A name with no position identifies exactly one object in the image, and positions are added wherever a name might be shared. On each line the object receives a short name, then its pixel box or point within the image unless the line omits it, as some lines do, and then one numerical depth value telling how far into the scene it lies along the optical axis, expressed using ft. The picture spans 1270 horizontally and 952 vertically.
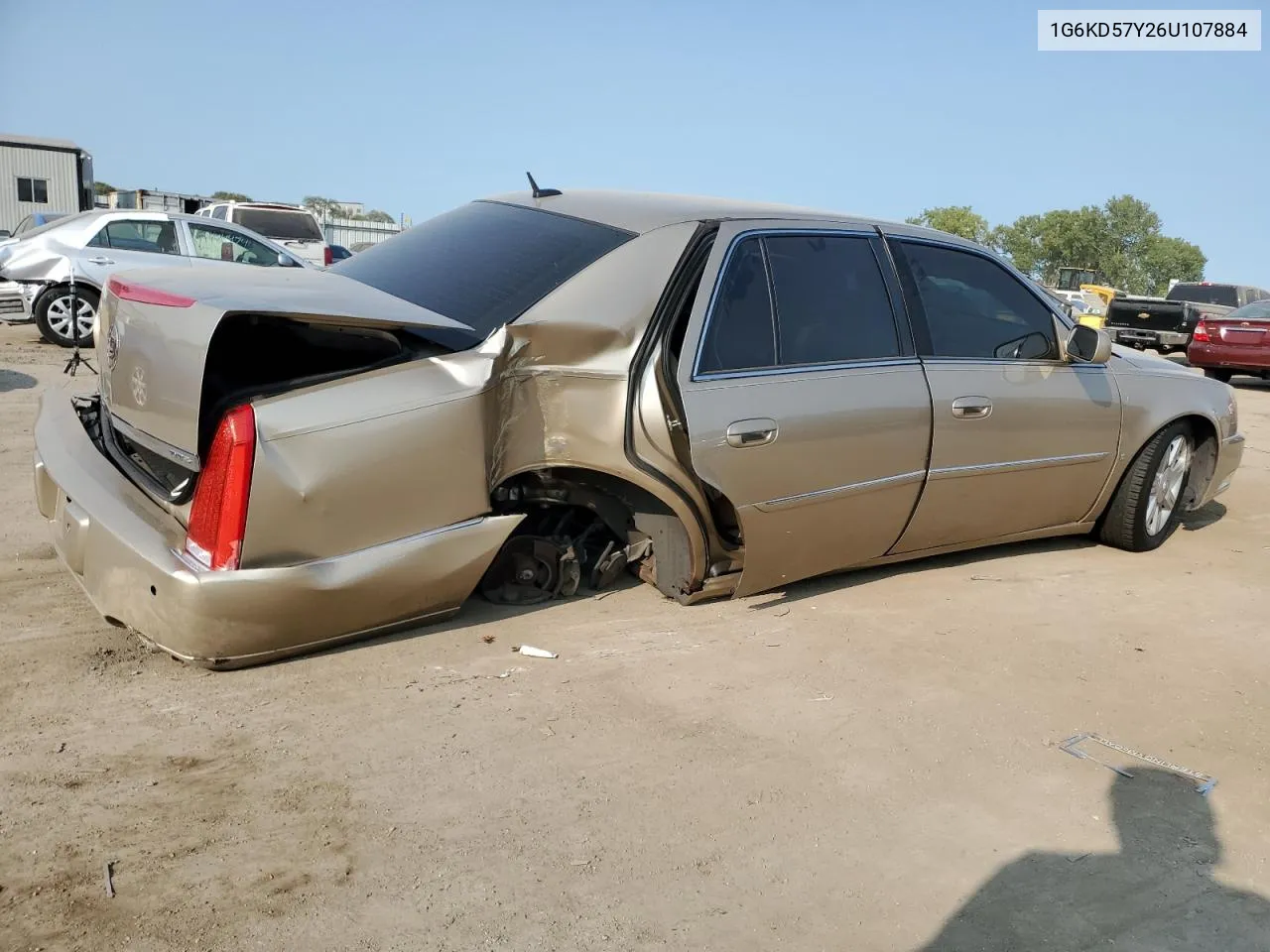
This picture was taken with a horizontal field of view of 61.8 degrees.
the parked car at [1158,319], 73.56
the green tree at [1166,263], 272.51
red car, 51.88
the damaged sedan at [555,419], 10.23
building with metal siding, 93.45
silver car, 40.09
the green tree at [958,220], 272.10
